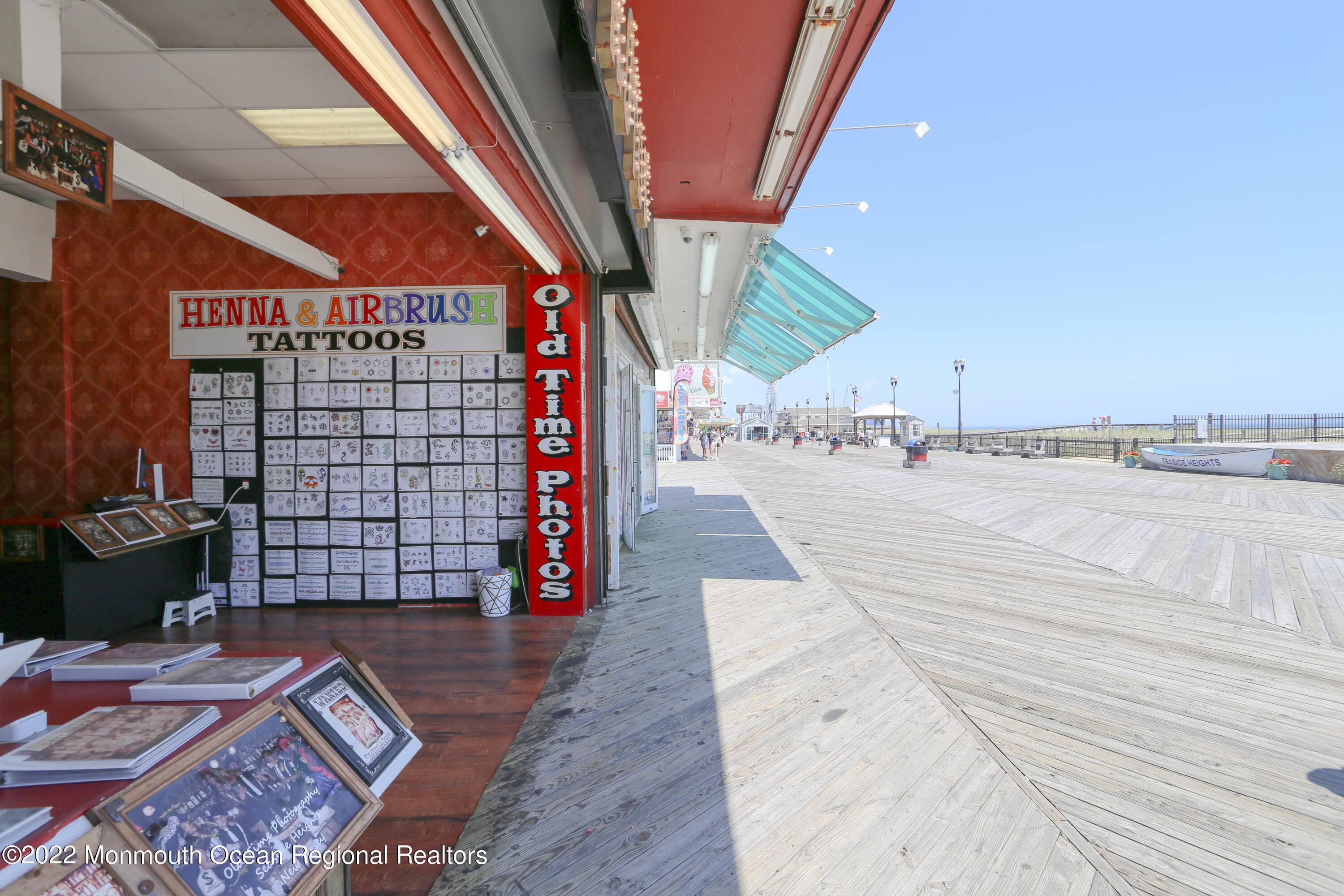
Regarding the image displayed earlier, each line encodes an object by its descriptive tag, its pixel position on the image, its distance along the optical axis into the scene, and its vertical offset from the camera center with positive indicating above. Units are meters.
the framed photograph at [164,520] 4.18 -0.58
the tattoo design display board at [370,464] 4.70 -0.20
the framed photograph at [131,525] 3.91 -0.58
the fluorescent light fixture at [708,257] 4.93 +1.67
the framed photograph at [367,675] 1.63 -0.66
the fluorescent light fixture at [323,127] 3.35 +1.87
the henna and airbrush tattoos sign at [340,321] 4.64 +0.94
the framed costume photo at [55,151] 1.76 +0.94
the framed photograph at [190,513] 4.41 -0.56
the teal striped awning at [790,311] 6.05 +1.63
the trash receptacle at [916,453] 17.52 -0.49
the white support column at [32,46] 1.85 +1.28
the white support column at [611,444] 5.03 -0.05
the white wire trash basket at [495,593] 4.50 -1.19
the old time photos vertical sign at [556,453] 4.54 -0.12
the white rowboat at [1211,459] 13.81 -0.59
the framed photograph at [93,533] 3.68 -0.59
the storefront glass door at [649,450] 9.16 -0.20
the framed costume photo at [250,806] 0.96 -0.69
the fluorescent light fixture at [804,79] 2.14 +1.55
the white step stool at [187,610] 4.29 -1.26
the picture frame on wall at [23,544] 3.67 -0.65
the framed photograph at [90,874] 0.81 -0.63
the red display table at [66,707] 0.92 -0.57
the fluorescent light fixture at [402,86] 1.50 +1.08
